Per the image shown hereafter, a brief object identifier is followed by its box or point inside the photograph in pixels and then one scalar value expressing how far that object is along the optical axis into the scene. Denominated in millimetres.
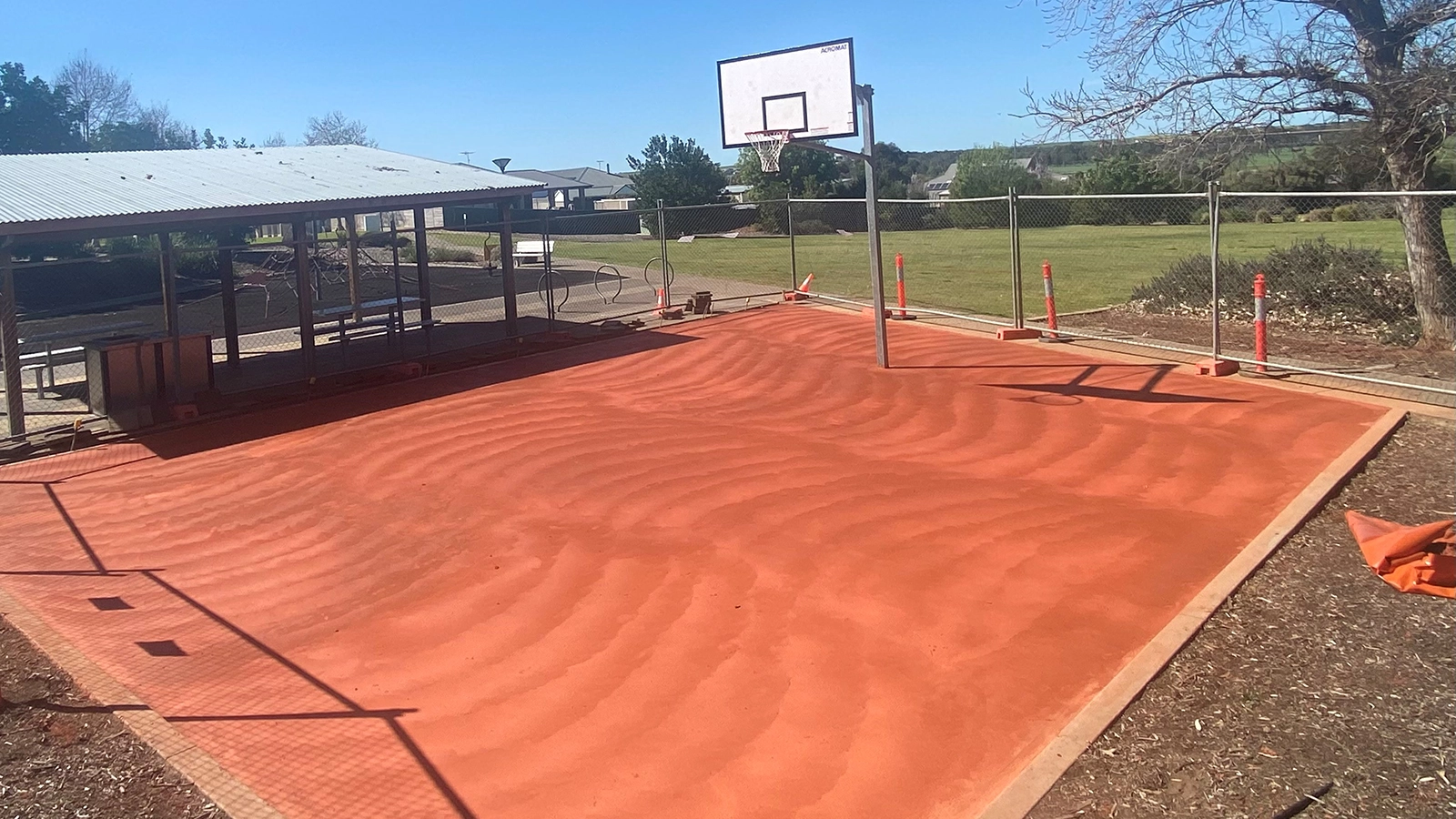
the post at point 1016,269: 17531
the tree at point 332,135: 104375
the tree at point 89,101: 77444
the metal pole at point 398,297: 18969
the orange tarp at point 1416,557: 7570
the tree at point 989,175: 52438
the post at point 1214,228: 14578
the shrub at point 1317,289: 18281
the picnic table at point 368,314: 18797
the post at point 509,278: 20750
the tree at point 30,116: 63500
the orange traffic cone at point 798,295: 24172
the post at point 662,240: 23141
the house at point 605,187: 81000
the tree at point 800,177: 51116
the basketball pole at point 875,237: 16469
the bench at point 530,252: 32188
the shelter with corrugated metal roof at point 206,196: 14830
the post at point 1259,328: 14297
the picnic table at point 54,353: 17064
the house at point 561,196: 76000
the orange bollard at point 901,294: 20806
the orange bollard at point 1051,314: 17188
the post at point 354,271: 20031
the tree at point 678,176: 55844
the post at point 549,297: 21125
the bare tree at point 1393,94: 16266
